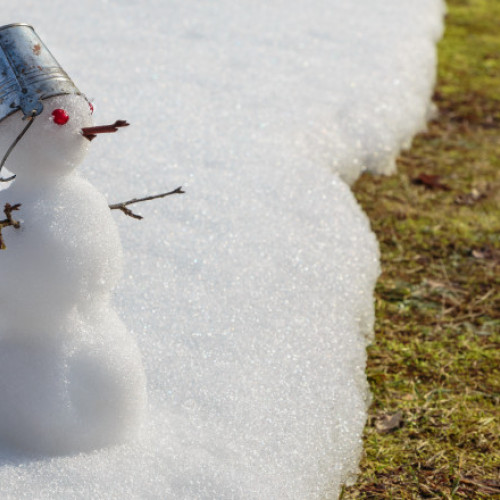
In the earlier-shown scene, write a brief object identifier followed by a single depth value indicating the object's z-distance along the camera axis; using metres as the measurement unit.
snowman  1.55
